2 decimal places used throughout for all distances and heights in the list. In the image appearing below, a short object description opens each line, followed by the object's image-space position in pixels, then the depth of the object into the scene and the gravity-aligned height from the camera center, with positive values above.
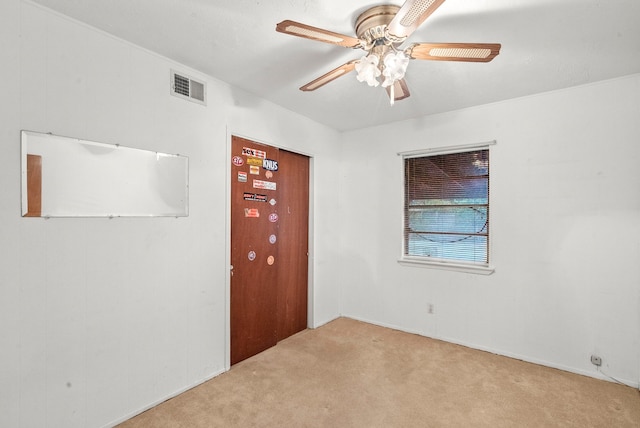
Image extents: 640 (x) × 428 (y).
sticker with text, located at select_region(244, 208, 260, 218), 3.03 -0.03
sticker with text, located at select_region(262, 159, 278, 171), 3.22 +0.50
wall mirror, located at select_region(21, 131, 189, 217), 1.75 +0.20
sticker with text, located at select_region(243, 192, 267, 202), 3.03 +0.14
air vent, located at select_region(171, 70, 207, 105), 2.40 +1.01
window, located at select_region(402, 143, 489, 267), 3.36 +0.05
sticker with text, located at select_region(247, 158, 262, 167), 3.06 +0.50
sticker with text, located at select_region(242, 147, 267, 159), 3.01 +0.59
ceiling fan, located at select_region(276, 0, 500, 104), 1.52 +0.92
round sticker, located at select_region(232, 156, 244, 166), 2.90 +0.48
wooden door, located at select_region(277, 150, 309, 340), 3.52 -0.40
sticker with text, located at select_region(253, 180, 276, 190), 3.13 +0.27
